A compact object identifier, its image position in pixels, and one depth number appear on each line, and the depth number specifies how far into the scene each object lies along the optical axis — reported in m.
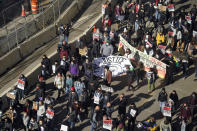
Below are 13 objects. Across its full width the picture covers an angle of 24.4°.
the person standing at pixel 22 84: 23.38
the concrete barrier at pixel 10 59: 27.48
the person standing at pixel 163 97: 21.38
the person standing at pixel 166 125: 19.72
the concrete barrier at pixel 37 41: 28.80
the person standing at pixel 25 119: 21.06
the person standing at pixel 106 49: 25.50
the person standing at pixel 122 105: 21.20
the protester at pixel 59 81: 23.20
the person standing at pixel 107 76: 23.39
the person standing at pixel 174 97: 21.50
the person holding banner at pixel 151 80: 23.02
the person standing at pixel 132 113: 20.42
